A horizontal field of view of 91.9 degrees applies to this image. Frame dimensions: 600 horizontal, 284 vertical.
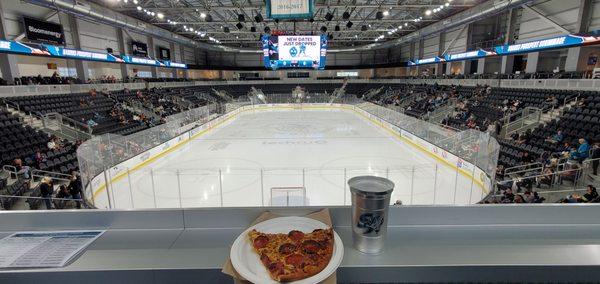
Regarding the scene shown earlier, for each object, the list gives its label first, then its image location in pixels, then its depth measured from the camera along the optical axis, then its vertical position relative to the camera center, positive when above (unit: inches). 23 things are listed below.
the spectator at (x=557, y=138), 384.5 -71.0
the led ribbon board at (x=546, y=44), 526.0 +82.0
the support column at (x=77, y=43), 817.5 +124.9
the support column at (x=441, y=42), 1202.4 +175.8
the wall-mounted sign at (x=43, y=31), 627.5 +126.7
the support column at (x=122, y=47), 1014.4 +140.4
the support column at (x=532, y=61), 754.2 +60.0
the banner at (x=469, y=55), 812.4 +90.8
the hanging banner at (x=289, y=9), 365.7 +96.8
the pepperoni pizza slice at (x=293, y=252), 49.4 -31.3
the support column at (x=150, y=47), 1187.9 +162.5
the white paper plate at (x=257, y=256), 47.4 -30.7
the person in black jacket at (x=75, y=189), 279.3 -97.0
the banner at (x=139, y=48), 1016.4 +136.9
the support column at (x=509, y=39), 808.3 +129.2
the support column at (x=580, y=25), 601.0 +121.4
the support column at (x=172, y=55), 1414.0 +154.6
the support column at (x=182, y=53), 1510.8 +174.2
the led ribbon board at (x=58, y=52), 564.6 +83.0
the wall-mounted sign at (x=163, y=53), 1232.8 +142.9
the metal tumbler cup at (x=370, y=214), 56.8 -25.3
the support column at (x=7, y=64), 600.1 +51.2
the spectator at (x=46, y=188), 270.4 -92.8
